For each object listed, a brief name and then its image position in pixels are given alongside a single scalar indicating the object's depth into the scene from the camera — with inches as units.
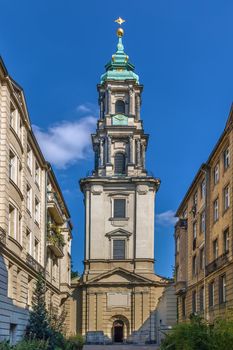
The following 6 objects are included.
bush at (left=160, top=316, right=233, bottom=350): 793.6
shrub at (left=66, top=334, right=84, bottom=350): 1584.9
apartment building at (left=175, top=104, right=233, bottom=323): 1467.8
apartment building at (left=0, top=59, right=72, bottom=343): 1138.7
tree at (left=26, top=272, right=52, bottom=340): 1332.4
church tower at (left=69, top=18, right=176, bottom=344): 2876.5
